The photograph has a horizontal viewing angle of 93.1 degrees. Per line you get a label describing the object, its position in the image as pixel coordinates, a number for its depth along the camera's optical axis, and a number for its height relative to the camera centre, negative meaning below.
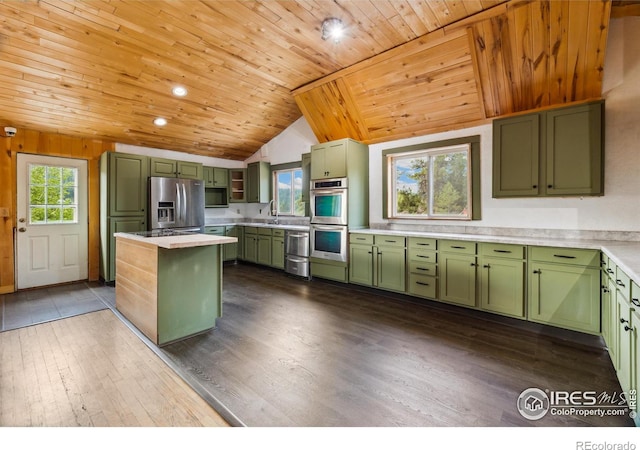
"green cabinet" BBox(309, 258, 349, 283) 4.71 -0.78
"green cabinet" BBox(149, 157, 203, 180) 5.31 +0.97
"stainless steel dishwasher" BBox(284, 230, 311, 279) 5.21 -0.56
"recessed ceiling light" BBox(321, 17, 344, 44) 3.15 +2.06
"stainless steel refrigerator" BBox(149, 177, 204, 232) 5.14 +0.30
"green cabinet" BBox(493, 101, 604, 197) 3.01 +0.72
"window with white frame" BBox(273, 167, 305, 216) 6.30 +0.63
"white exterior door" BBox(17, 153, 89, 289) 4.48 +0.02
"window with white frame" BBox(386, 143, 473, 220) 4.09 +0.55
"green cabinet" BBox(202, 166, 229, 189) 6.47 +0.96
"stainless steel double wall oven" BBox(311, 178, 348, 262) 4.68 +0.03
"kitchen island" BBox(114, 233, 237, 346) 2.69 -0.60
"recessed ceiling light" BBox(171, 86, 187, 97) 4.29 +1.87
